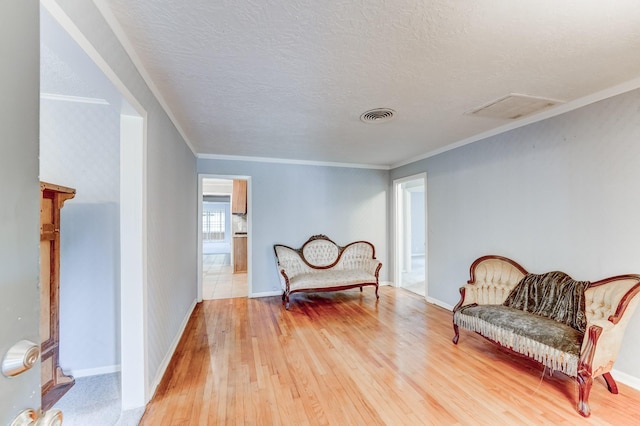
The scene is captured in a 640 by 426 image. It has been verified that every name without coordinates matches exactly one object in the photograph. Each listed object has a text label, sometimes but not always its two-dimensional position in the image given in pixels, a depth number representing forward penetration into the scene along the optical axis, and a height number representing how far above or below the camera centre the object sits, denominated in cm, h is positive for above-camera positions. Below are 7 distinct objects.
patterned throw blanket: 235 -76
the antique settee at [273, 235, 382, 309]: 421 -82
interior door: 56 +5
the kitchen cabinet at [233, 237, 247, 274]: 675 -87
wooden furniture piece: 172 -38
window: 1489 -36
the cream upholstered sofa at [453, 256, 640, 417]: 193 -90
